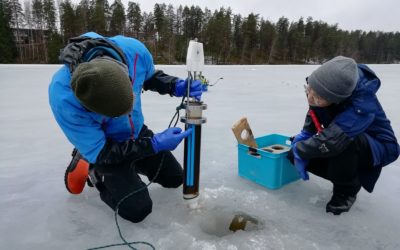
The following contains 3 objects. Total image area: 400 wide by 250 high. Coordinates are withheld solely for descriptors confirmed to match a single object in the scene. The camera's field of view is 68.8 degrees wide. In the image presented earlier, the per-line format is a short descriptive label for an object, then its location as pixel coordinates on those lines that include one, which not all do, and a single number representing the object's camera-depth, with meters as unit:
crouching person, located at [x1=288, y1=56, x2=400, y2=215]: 1.45
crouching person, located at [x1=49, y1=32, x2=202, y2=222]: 1.20
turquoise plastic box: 1.85
